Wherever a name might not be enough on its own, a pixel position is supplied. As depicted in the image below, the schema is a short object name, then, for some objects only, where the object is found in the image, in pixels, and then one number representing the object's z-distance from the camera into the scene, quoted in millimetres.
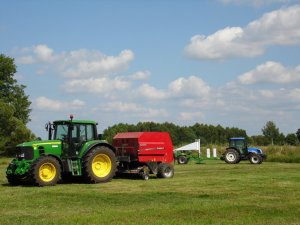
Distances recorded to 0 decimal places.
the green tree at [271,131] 87625
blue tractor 34812
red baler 20500
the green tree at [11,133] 50219
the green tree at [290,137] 90119
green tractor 17625
